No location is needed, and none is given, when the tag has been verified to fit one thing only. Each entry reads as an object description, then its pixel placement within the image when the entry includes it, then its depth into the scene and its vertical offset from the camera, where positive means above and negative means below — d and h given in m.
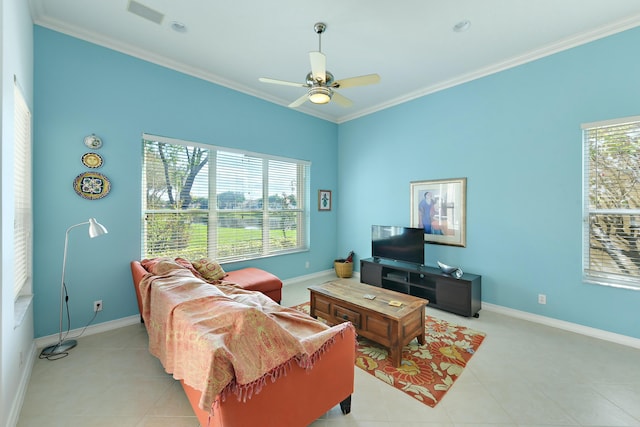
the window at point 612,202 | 2.66 +0.11
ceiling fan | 2.39 +1.22
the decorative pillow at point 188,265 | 2.83 -0.59
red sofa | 1.24 -0.99
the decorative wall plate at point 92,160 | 2.82 +0.54
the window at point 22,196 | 2.02 +0.12
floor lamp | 2.36 -1.31
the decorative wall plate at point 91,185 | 2.79 +0.27
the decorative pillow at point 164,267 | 2.32 -0.51
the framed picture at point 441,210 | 3.80 +0.03
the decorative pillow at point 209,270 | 3.03 -0.69
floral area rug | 2.05 -1.34
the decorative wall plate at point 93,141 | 2.82 +0.74
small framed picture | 5.22 +0.23
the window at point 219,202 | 3.34 +0.13
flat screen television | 3.87 -0.49
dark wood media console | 3.30 -1.00
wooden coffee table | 2.30 -0.97
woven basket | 5.05 -1.10
